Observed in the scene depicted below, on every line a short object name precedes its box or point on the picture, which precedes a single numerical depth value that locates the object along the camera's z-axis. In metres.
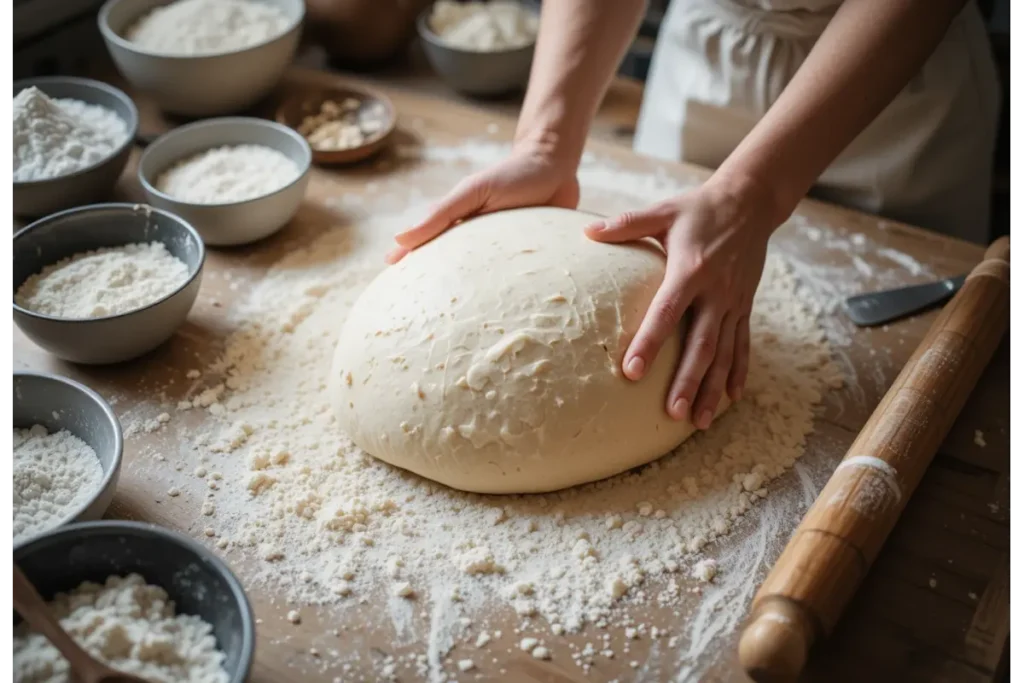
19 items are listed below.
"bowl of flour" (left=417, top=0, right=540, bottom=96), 2.08
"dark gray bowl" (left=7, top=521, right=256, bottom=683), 0.93
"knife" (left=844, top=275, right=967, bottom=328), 1.54
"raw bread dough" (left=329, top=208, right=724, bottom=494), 1.18
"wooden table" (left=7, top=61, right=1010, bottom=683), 1.07
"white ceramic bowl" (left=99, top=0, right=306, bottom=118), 1.84
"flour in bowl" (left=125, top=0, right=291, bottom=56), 1.90
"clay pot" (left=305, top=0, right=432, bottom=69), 2.13
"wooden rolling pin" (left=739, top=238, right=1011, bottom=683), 0.94
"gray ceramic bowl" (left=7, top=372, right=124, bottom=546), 1.17
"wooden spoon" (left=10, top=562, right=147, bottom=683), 0.83
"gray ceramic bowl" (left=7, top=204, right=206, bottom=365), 1.34
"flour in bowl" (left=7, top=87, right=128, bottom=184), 1.59
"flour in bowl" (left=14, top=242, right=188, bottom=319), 1.38
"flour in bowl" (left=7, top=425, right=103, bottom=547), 1.07
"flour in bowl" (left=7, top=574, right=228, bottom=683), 0.89
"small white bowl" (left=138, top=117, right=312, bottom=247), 1.61
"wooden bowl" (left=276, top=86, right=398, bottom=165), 1.88
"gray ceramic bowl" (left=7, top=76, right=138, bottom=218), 1.61
